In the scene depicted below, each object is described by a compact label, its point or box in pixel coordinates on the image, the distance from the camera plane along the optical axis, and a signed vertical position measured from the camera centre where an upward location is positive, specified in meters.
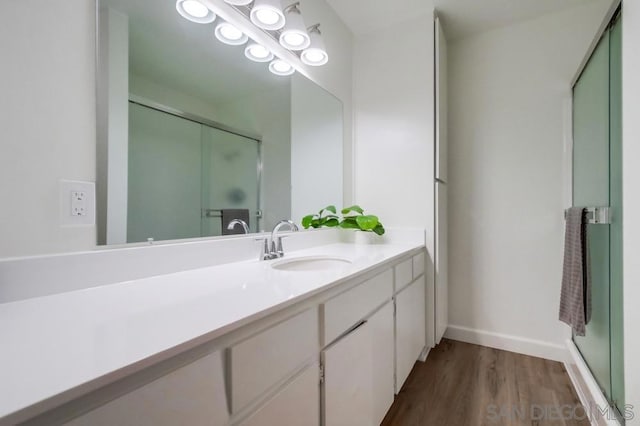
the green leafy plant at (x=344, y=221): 1.84 -0.06
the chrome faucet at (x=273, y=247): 1.30 -0.17
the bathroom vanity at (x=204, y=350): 0.37 -0.24
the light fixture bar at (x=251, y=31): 1.16 +0.85
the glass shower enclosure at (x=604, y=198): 1.18 +0.06
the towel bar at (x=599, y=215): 1.25 -0.02
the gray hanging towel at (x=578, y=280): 1.43 -0.36
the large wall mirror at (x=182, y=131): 0.86 +0.32
